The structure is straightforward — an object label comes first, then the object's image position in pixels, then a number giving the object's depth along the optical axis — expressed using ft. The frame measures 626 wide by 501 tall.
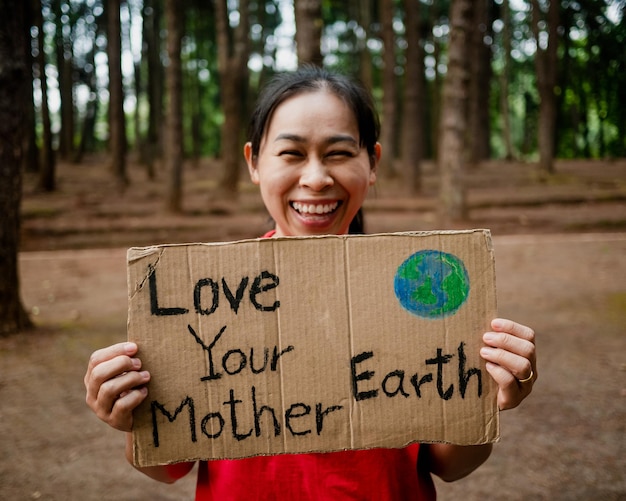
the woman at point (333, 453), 4.25
